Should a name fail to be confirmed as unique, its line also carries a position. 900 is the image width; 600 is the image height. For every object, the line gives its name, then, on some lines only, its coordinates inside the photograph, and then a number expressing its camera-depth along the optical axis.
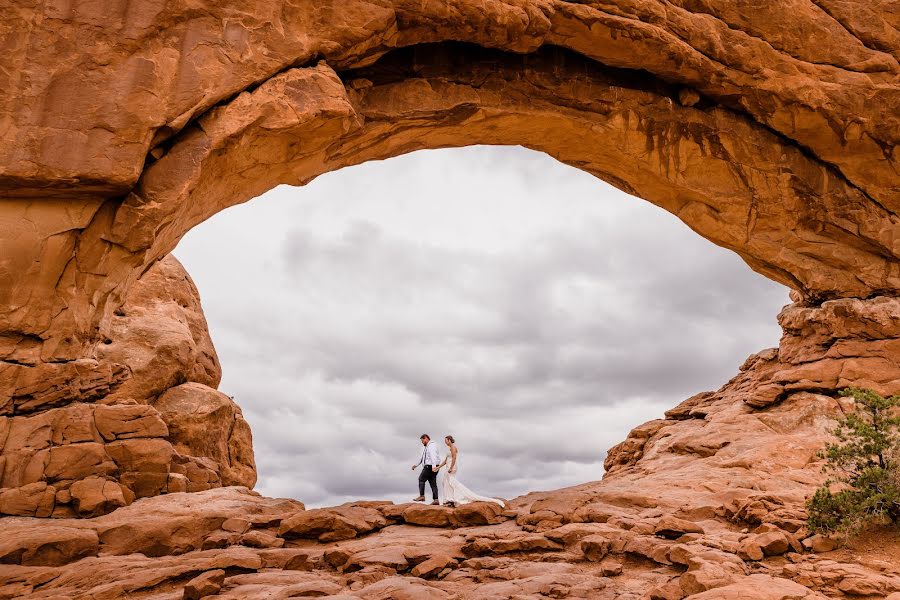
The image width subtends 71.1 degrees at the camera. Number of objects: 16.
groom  16.73
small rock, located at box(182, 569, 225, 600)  9.41
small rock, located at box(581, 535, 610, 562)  11.53
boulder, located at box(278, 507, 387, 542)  12.69
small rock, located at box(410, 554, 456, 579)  10.77
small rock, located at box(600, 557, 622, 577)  10.87
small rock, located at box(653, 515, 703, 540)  12.36
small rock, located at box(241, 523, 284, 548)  12.12
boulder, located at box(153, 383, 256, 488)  17.75
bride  15.94
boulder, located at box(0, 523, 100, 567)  10.73
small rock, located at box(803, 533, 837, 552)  11.48
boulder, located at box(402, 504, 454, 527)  13.82
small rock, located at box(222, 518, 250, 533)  12.59
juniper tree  11.91
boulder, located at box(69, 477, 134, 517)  12.46
